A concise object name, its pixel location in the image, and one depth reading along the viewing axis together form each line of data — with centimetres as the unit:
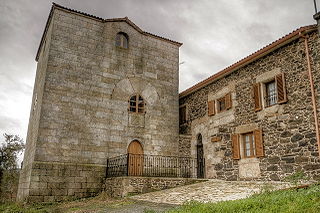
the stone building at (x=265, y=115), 1016
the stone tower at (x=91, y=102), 1305
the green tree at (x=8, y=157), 2083
